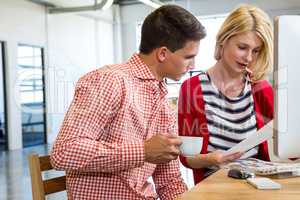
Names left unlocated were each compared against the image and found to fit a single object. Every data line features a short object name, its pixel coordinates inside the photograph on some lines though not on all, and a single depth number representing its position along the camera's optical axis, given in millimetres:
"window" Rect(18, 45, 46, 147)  8523
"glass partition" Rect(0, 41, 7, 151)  7965
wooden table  985
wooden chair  1229
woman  1604
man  1073
